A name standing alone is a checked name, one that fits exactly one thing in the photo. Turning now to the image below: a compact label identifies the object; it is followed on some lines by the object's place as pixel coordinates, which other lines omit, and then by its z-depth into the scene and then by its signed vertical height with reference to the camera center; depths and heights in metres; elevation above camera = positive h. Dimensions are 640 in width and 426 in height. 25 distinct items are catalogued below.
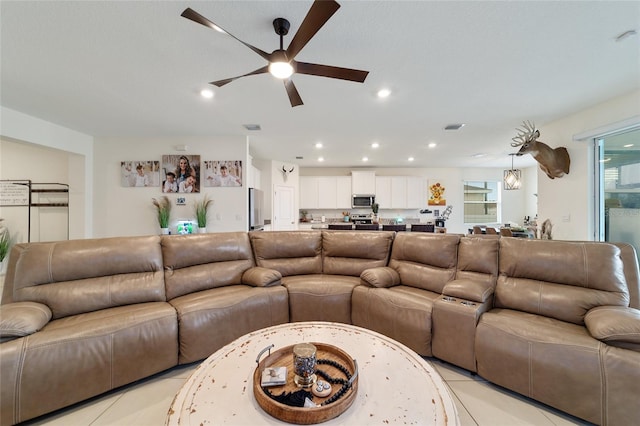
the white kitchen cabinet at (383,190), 7.35 +0.74
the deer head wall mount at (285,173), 6.66 +1.16
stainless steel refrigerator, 4.71 +0.08
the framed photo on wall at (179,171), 4.53 +0.82
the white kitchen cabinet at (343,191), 7.38 +0.71
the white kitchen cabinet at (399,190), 7.37 +0.75
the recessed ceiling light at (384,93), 2.73 +1.43
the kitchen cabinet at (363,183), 7.28 +0.95
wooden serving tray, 0.91 -0.78
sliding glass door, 2.95 +0.36
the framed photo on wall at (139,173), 4.52 +0.78
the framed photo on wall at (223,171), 4.52 +0.82
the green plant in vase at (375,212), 7.27 +0.06
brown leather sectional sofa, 1.41 -0.78
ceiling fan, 1.33 +1.10
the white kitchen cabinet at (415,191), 7.39 +0.71
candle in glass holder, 1.12 -0.72
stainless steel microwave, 7.35 +0.40
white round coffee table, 0.92 -0.79
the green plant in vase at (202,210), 4.43 +0.06
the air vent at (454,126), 3.83 +1.45
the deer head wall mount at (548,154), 3.54 +0.90
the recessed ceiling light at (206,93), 2.76 +1.43
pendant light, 5.17 +0.74
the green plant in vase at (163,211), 4.43 +0.05
